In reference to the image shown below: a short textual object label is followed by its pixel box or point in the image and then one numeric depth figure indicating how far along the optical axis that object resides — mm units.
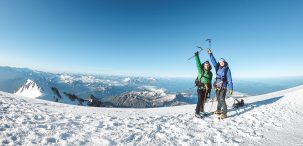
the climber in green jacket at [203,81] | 7421
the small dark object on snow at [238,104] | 10205
